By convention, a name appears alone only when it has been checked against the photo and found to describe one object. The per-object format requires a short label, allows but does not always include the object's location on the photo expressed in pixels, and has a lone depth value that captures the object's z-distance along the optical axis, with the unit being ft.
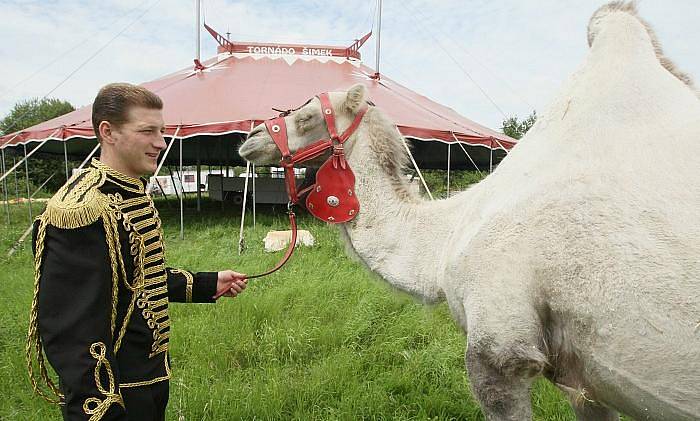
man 4.45
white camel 5.26
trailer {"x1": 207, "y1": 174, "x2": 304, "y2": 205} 42.78
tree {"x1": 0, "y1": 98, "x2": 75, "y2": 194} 98.08
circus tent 32.50
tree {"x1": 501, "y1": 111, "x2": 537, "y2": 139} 80.28
